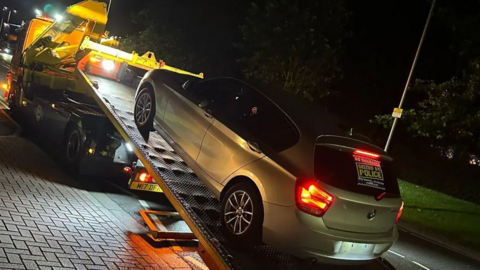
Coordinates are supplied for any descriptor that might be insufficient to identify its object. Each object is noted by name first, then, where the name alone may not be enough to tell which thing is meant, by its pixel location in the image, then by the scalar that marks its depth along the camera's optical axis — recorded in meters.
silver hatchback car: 4.07
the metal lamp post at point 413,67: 14.33
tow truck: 4.53
